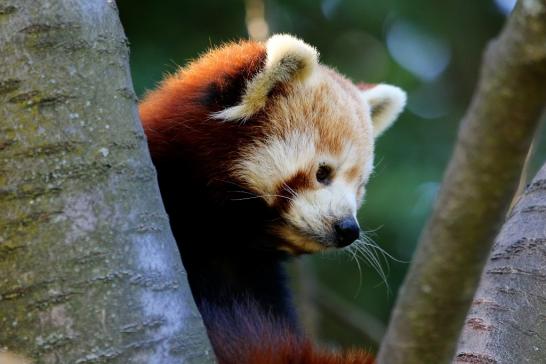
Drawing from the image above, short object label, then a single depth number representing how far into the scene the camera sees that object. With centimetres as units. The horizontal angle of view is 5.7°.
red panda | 380
